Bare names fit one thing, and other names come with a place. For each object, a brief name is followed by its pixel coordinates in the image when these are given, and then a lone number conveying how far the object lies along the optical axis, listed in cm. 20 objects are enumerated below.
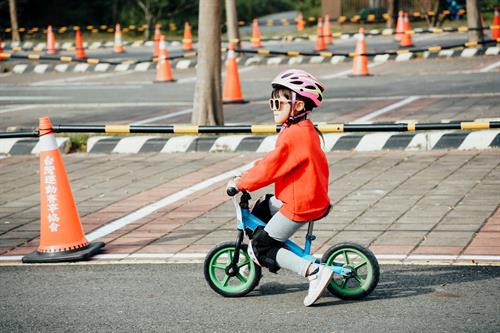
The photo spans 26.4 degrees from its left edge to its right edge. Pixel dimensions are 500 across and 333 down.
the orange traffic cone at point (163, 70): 2155
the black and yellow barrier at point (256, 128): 837
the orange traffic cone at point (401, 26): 2878
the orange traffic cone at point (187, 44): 3135
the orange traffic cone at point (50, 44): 3167
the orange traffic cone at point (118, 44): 3219
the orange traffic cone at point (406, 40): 2739
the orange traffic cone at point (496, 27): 2670
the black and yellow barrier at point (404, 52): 1928
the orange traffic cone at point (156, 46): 2718
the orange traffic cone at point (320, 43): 2802
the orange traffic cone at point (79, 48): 3042
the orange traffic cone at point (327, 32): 3139
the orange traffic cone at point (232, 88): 1694
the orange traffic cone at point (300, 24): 4028
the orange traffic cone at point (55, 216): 743
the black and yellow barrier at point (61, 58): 2024
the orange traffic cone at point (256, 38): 2966
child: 603
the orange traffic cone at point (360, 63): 2088
